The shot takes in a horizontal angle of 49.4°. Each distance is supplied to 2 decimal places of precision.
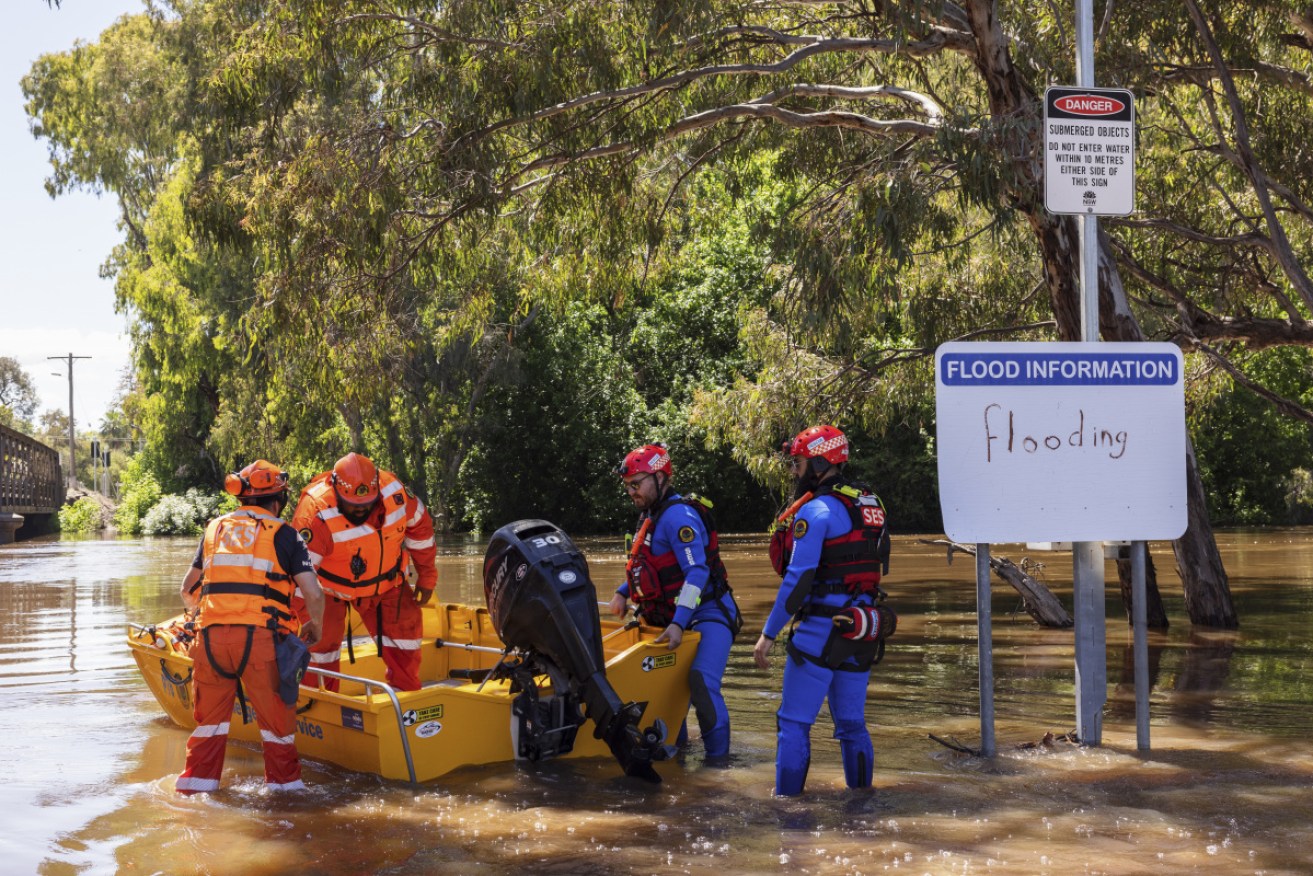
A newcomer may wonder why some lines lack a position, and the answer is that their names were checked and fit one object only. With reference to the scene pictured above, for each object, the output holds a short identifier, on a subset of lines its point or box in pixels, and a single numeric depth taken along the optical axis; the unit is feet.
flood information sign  25.58
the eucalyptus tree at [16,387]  375.86
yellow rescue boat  25.34
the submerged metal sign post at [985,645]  25.79
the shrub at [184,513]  166.50
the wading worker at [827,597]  22.75
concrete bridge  163.22
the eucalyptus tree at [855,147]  41.68
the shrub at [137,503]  183.11
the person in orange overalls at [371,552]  28.68
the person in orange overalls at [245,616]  24.66
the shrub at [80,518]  203.10
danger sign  26.11
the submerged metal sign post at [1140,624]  26.03
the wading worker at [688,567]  26.94
